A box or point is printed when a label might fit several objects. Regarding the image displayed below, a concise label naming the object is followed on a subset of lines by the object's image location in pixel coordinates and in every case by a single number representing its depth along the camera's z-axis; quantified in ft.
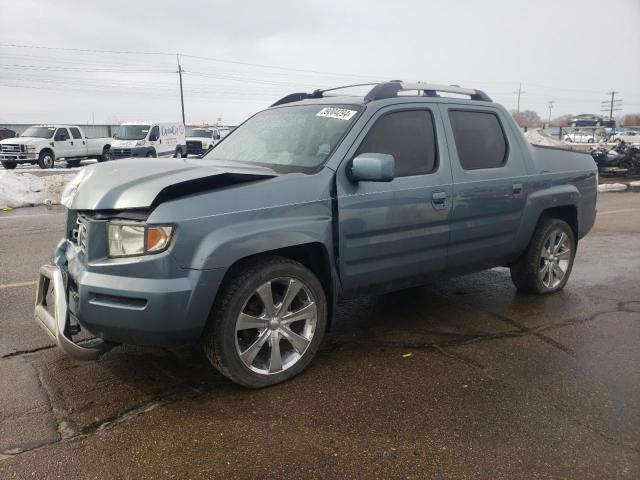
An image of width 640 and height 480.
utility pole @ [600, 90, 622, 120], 306.96
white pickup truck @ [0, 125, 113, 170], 77.92
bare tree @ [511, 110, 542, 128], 299.48
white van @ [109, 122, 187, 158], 85.85
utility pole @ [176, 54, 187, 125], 188.34
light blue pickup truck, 9.71
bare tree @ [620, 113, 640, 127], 377.05
